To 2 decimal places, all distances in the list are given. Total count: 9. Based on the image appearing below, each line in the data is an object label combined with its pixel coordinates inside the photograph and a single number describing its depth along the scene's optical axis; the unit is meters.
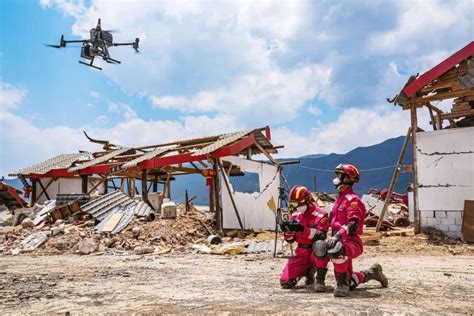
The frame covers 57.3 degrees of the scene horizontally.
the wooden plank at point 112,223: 14.28
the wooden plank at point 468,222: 11.99
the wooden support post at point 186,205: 18.34
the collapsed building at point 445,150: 12.39
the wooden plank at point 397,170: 13.56
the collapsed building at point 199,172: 15.88
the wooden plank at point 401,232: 13.12
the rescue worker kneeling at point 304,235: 5.86
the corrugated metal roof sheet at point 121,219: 14.40
